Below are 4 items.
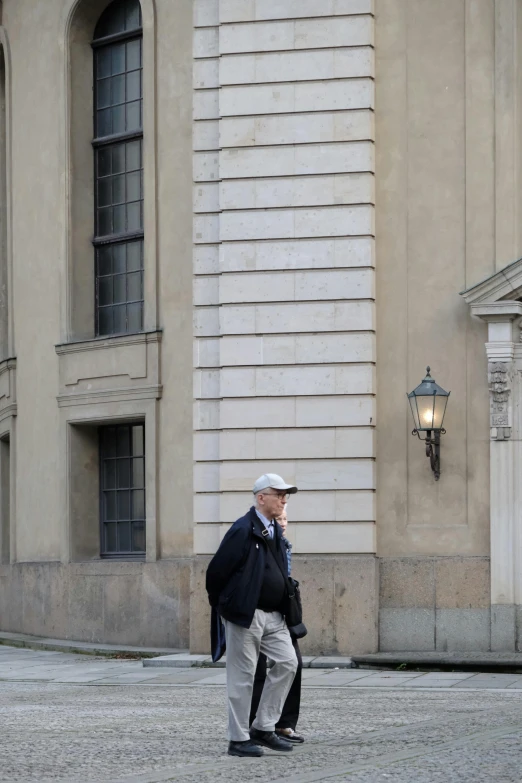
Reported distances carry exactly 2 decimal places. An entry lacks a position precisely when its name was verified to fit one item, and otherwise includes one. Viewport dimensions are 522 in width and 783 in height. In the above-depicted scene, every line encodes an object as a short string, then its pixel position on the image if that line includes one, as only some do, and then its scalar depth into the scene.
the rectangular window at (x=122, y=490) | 22.16
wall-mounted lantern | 18.45
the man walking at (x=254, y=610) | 10.13
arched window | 22.41
